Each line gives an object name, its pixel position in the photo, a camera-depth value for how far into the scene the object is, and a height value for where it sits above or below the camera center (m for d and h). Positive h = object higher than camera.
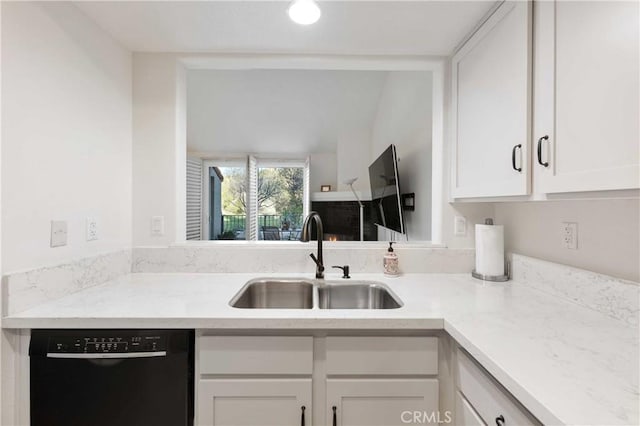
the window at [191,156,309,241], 4.93 +0.25
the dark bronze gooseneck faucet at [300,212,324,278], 1.53 -0.12
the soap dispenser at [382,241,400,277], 1.62 -0.27
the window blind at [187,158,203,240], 4.41 +0.22
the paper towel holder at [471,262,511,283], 1.50 -0.32
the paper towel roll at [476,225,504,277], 1.49 -0.17
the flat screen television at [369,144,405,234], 2.32 +0.20
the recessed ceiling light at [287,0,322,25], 1.20 +0.82
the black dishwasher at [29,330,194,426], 1.02 -0.56
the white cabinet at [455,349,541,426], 0.72 -0.50
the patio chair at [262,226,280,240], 5.08 -0.32
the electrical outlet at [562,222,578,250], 1.19 -0.08
